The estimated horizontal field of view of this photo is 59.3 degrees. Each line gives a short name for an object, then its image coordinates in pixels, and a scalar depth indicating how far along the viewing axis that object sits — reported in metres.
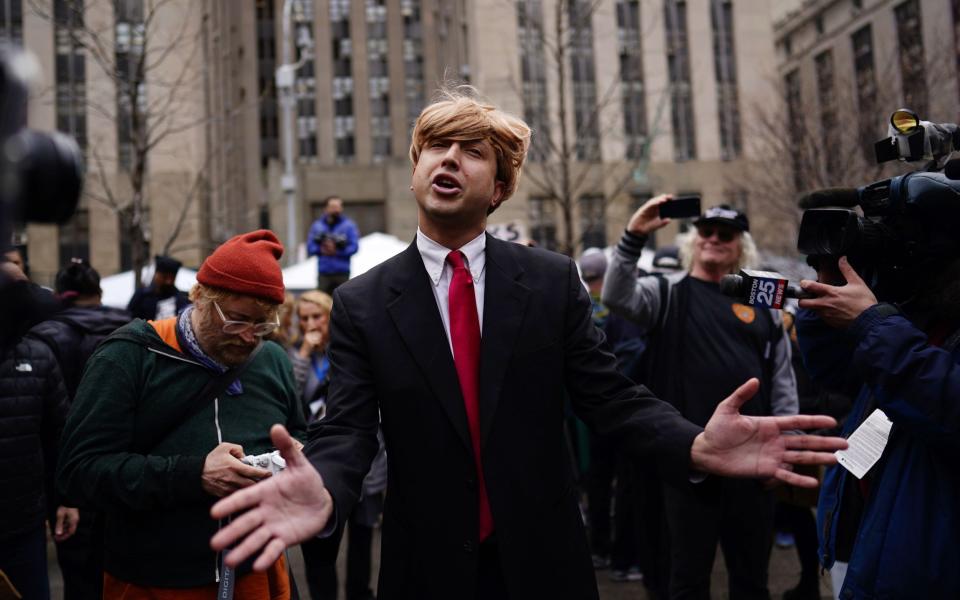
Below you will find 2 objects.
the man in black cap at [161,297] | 7.77
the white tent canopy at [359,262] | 13.33
